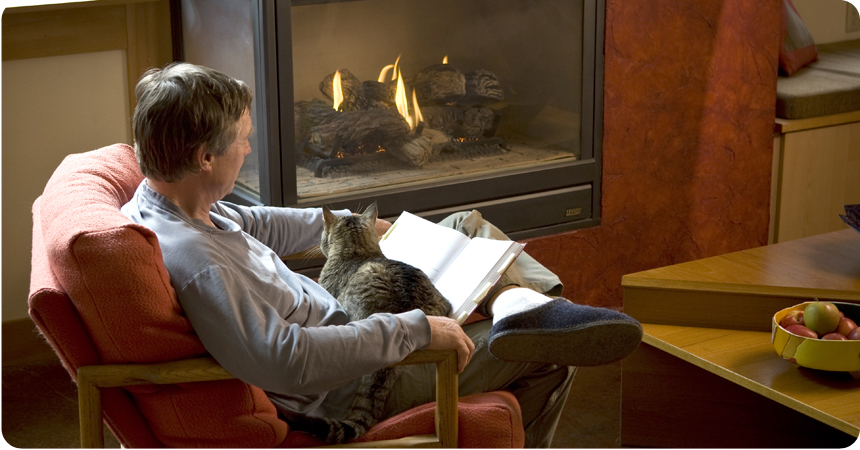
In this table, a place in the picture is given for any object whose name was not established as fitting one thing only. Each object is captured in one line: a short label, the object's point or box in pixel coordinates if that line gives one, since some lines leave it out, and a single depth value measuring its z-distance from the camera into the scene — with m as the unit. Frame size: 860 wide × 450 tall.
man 3.31
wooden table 4.27
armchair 3.24
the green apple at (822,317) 3.89
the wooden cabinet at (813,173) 5.63
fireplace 4.50
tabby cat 3.48
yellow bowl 3.85
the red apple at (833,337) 3.87
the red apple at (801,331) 3.90
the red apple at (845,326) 3.89
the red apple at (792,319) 3.97
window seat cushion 5.57
